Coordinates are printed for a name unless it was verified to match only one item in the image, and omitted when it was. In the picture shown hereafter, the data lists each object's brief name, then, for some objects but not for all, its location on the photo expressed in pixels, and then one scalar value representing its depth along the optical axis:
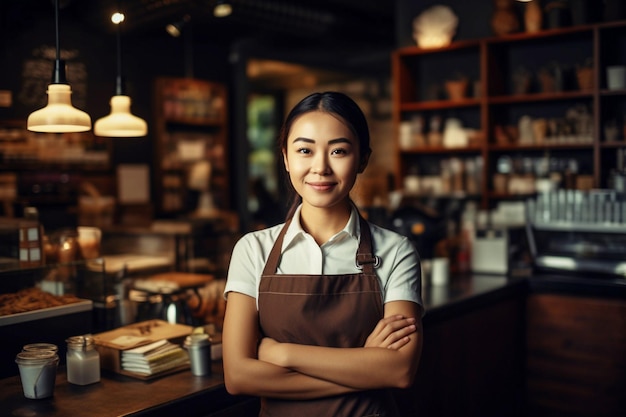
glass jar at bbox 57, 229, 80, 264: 2.57
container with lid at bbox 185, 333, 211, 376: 2.19
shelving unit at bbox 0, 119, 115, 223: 6.23
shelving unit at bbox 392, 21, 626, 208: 5.15
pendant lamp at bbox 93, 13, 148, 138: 2.89
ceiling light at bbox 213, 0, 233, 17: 5.18
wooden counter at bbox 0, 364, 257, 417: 1.89
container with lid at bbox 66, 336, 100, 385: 2.10
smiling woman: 1.67
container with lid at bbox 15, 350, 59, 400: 1.95
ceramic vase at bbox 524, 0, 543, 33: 5.29
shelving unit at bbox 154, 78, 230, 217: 7.65
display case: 2.25
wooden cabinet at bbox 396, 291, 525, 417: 3.14
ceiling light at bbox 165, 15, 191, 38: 5.45
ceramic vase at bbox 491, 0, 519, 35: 5.41
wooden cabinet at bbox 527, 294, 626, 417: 3.70
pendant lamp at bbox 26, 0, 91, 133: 2.32
